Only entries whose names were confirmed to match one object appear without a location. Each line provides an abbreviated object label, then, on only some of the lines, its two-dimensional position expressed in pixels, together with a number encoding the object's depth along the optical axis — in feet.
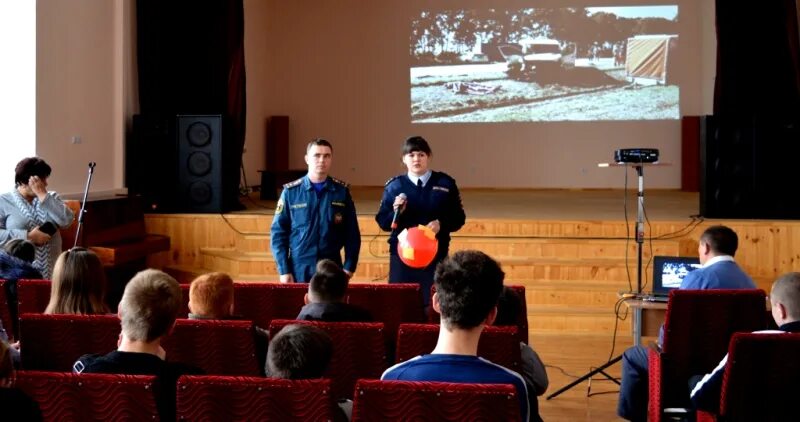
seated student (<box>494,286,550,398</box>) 11.44
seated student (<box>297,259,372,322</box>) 12.64
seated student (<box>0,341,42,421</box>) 6.84
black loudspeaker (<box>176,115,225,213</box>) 31.24
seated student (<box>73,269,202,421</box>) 9.16
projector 21.43
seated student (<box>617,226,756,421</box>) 14.82
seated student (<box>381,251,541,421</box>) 7.97
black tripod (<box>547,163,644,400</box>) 16.17
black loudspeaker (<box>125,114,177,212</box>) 31.55
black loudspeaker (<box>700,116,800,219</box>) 28.35
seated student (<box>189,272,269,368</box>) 12.00
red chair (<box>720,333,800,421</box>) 10.68
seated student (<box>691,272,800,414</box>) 11.22
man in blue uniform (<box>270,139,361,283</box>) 17.75
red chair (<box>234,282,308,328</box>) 15.24
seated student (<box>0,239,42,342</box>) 16.81
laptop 17.46
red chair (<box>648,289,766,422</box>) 13.56
